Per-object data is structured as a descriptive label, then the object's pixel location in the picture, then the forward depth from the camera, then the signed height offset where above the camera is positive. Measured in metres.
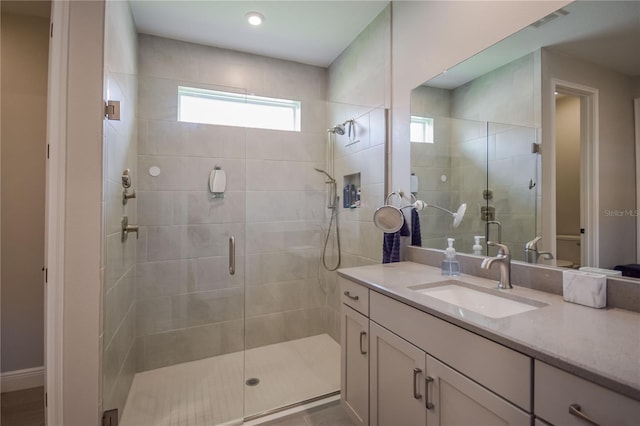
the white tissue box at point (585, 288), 1.00 -0.26
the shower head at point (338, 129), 2.64 +0.80
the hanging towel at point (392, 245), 1.93 -0.20
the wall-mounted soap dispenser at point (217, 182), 2.33 +0.27
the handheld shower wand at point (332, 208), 2.74 +0.07
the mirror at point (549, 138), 1.04 +0.36
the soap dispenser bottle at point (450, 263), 1.55 -0.26
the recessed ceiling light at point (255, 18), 2.22 +1.55
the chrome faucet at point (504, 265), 1.27 -0.22
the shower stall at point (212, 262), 1.89 -0.39
